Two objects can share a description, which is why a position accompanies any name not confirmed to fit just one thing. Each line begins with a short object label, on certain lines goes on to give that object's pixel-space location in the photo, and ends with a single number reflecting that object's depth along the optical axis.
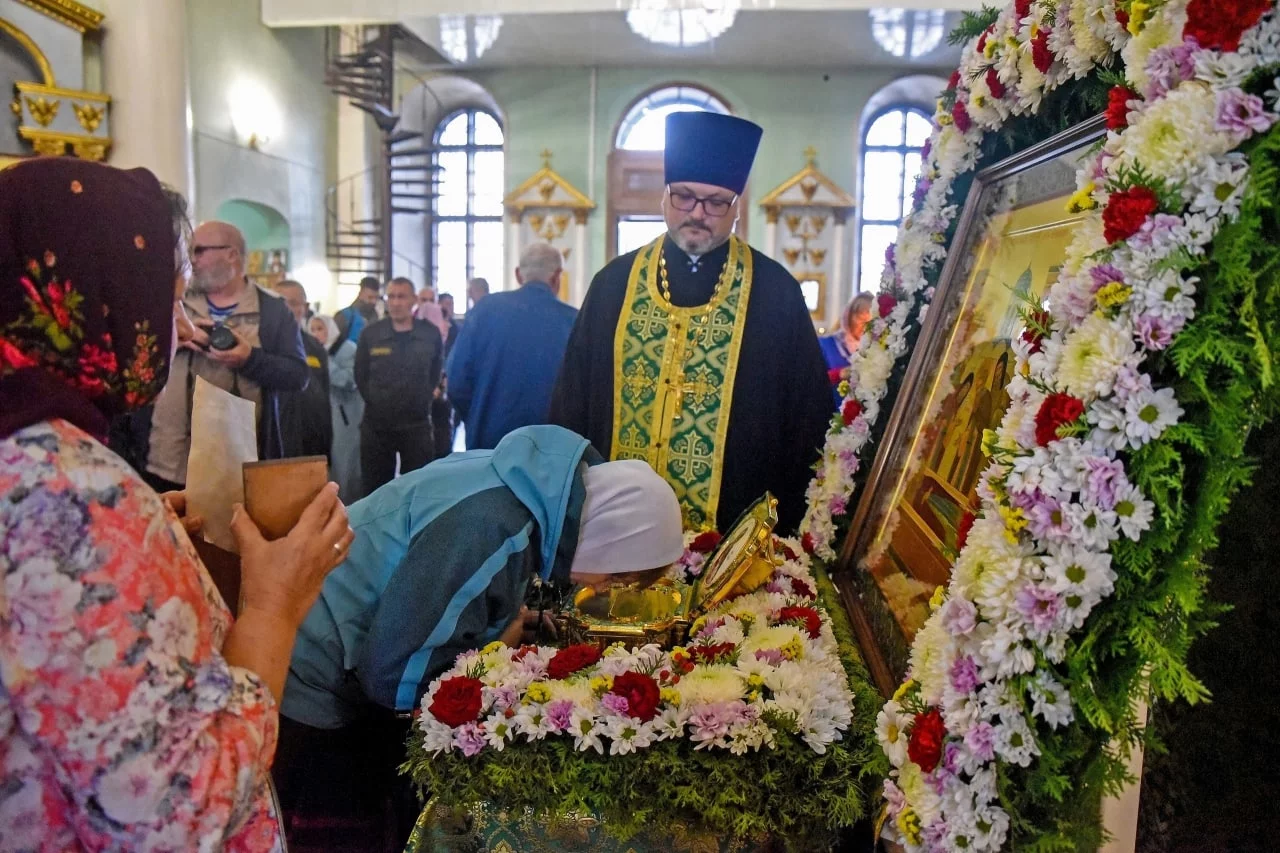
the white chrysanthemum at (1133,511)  1.04
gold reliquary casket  1.92
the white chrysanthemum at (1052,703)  1.11
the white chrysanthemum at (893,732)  1.29
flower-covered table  1.45
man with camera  3.26
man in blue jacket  4.74
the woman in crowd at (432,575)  1.71
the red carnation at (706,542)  2.47
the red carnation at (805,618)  1.83
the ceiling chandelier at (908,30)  10.29
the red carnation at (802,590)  2.10
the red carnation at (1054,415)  1.10
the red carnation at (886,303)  2.39
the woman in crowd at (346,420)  6.32
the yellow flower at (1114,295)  1.07
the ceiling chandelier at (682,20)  9.59
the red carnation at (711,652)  1.68
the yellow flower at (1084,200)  1.19
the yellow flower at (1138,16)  1.11
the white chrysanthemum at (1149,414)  1.03
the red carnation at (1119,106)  1.16
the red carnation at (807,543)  2.50
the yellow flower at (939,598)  1.36
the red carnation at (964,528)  1.39
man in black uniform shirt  5.78
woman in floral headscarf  0.96
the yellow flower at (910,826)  1.22
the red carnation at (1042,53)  1.47
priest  2.99
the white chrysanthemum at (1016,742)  1.13
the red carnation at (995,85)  1.76
